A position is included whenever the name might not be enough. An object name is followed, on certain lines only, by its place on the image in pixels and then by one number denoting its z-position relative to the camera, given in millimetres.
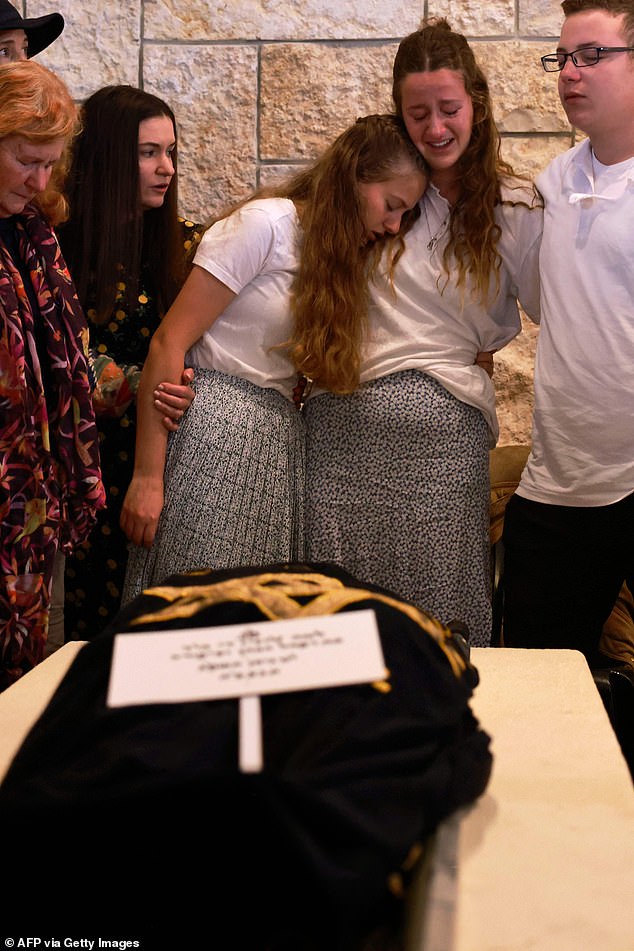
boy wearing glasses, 1975
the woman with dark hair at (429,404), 2105
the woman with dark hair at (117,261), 2176
